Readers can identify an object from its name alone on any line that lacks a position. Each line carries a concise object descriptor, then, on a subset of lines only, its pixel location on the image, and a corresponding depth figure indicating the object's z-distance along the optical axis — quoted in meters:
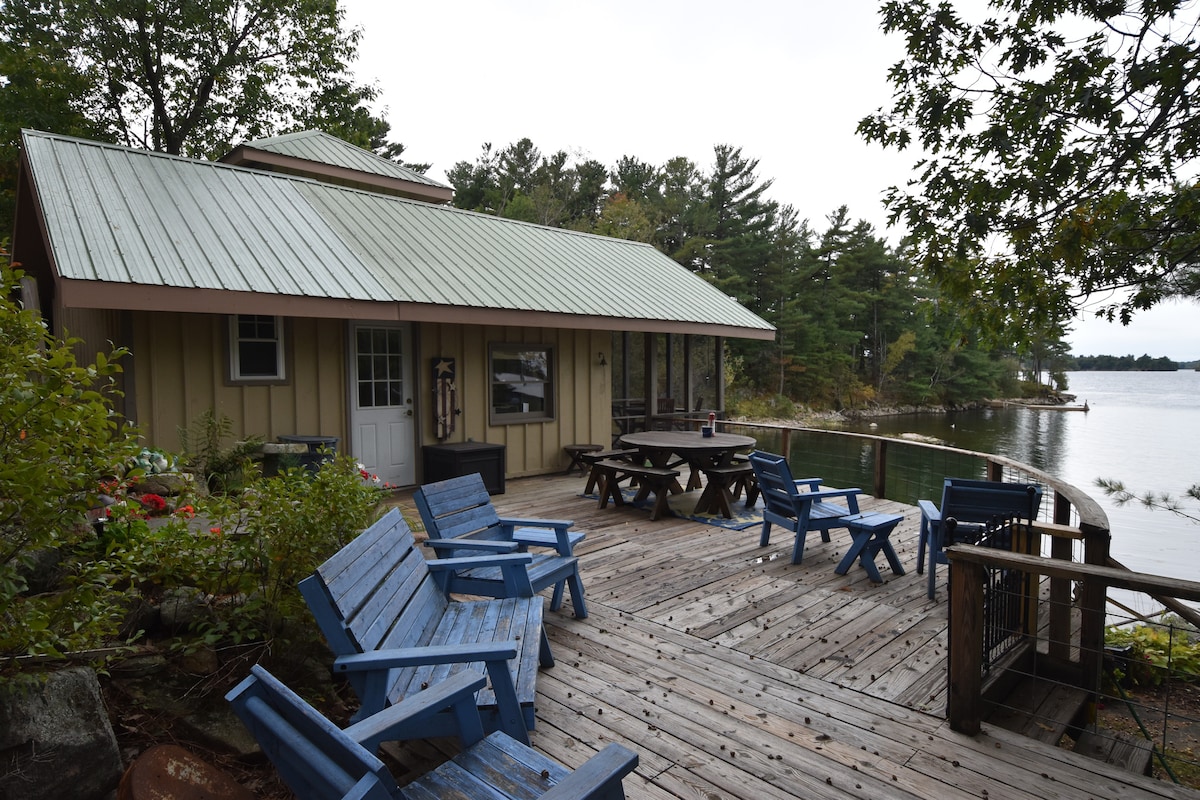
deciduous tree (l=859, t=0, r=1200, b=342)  3.57
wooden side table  4.89
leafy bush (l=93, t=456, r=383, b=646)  2.88
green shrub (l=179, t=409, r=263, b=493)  6.10
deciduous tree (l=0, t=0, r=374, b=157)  16.53
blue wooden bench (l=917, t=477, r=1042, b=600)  4.26
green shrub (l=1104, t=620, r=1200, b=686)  5.54
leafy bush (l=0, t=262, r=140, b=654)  1.85
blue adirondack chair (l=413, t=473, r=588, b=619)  3.65
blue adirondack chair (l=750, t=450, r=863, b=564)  5.30
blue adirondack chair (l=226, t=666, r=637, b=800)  1.55
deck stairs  3.18
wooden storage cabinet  7.69
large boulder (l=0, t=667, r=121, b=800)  1.96
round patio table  6.84
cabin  6.14
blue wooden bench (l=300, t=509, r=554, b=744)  2.24
